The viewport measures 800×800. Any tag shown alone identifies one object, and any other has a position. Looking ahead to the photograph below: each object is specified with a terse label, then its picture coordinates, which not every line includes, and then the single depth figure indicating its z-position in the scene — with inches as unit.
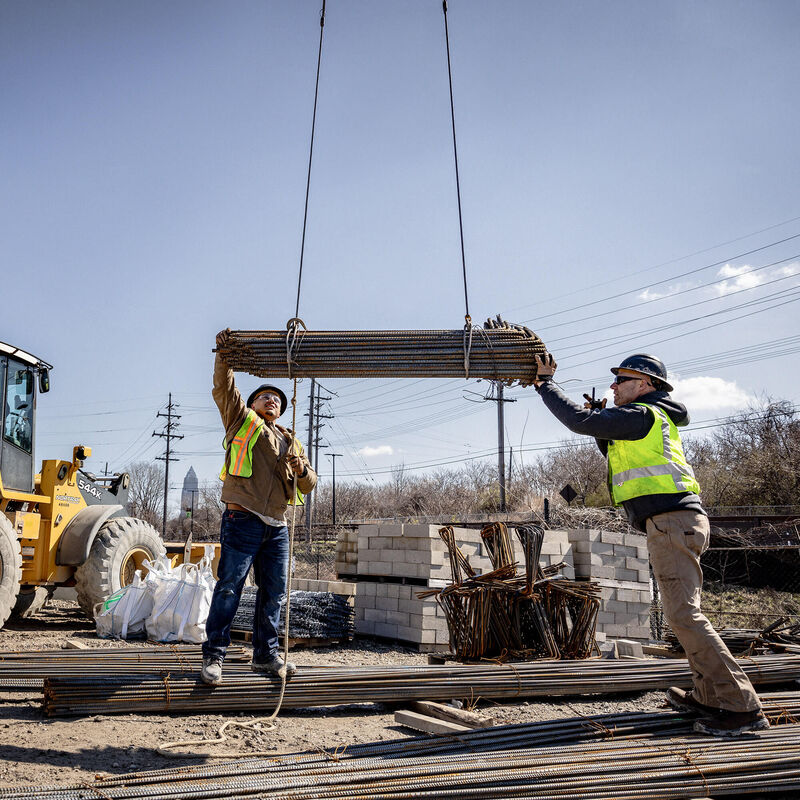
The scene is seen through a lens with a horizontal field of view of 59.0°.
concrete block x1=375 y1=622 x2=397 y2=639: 341.7
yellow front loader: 336.8
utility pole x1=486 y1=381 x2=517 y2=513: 1142.3
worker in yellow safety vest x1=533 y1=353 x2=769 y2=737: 156.4
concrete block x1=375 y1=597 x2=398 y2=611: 344.5
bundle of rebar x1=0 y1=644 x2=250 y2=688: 186.1
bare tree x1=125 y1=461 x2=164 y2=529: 2138.9
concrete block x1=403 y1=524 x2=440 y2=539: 333.4
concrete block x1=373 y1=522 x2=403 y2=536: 351.9
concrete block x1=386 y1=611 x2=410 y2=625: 335.9
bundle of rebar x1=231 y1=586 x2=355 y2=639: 317.4
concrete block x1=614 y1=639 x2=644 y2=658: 287.2
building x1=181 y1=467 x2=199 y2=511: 5944.9
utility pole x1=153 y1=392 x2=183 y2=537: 1862.7
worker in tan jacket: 189.0
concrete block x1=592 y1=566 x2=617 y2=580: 368.2
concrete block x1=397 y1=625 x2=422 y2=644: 327.6
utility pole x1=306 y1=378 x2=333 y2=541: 1752.0
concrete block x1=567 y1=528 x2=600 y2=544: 370.9
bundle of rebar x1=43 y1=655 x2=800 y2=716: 173.9
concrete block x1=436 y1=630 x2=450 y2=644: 331.1
